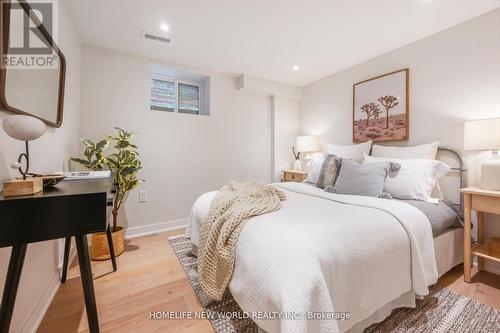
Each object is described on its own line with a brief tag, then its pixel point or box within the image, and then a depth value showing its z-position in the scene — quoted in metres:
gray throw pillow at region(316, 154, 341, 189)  2.32
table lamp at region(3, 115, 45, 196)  0.88
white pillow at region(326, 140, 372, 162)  2.70
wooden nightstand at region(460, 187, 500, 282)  1.64
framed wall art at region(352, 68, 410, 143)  2.52
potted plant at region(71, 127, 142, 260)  2.11
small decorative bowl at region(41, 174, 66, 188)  1.08
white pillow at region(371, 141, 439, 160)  2.17
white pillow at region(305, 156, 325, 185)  2.65
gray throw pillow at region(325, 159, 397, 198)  1.95
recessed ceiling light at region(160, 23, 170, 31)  2.15
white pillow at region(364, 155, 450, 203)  1.90
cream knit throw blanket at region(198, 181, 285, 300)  1.27
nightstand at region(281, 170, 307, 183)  3.42
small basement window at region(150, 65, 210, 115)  3.19
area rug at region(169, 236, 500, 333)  1.29
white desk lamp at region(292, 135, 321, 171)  3.44
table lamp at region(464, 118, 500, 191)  1.67
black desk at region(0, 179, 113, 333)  0.82
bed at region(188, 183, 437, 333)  0.91
